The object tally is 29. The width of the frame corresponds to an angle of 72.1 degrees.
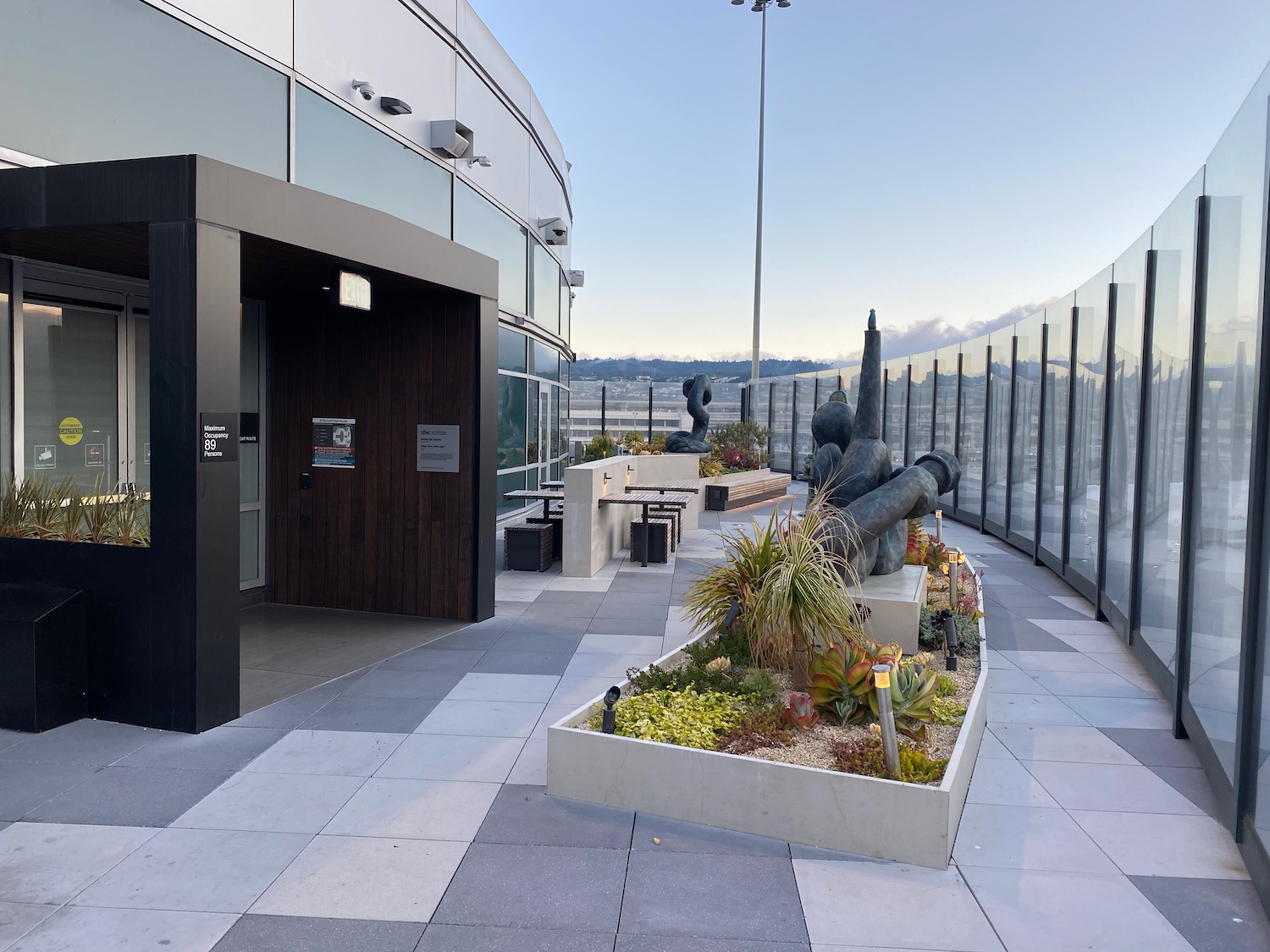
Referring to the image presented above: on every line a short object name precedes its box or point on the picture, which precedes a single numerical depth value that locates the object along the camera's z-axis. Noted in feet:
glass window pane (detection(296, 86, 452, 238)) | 30.86
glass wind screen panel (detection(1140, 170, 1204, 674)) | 20.26
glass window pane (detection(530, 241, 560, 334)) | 53.88
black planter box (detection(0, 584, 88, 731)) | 16.56
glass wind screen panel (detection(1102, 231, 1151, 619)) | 25.90
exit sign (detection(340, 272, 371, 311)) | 21.53
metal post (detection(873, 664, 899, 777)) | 13.15
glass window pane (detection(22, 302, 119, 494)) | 20.95
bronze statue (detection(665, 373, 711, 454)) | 61.00
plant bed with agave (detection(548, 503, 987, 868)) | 12.71
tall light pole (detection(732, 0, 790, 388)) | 83.87
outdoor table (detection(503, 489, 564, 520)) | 36.07
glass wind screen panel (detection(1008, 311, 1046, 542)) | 41.34
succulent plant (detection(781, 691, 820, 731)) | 15.28
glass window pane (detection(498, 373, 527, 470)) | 45.96
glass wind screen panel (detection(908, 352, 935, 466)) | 61.67
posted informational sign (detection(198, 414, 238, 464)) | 16.63
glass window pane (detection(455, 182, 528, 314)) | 42.50
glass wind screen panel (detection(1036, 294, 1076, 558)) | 36.50
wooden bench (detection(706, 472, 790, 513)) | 57.93
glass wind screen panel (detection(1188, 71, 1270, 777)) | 14.48
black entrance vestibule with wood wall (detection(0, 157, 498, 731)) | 16.52
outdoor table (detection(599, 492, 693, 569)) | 35.88
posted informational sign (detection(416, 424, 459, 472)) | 25.95
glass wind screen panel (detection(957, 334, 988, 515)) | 51.57
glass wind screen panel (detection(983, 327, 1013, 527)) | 46.75
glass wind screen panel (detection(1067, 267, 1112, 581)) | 30.73
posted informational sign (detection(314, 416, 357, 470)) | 27.09
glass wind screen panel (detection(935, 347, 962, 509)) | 56.70
